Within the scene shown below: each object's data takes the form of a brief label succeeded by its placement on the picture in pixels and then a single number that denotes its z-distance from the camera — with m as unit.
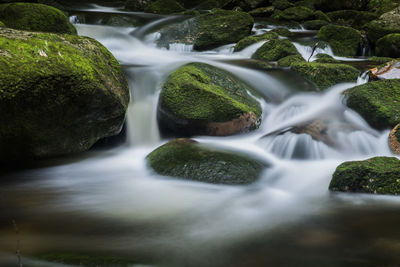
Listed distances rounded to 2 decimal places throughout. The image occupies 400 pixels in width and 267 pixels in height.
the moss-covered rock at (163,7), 16.88
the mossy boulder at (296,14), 16.36
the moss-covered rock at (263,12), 18.30
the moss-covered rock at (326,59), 9.43
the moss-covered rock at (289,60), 8.48
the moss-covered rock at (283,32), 12.54
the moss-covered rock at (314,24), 15.24
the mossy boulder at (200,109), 5.46
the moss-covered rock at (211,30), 11.38
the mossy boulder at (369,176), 3.62
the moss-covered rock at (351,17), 16.22
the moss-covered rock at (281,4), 19.17
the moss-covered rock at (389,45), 10.67
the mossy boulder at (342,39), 11.28
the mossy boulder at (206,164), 4.23
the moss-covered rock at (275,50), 9.37
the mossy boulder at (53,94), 3.88
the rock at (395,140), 5.02
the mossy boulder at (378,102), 5.56
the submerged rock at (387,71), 7.12
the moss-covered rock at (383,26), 11.73
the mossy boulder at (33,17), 7.55
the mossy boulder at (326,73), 7.42
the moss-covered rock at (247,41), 10.52
